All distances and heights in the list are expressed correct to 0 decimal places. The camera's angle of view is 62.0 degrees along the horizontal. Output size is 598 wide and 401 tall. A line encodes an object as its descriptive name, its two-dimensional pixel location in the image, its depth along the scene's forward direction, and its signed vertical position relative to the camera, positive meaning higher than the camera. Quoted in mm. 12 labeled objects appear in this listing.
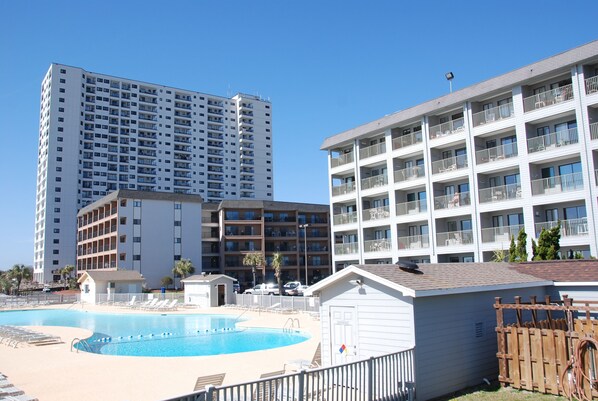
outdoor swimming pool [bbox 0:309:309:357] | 26516 -4601
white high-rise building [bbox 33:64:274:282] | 110938 +29273
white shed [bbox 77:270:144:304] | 58250 -2202
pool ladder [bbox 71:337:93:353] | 26031 -4210
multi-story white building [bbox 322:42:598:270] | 32688 +6565
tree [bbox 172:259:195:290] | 71938 -764
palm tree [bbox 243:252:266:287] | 77125 +96
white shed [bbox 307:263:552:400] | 12367 -1673
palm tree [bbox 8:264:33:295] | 81375 -931
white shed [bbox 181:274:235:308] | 48438 -2841
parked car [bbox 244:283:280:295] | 59088 -3612
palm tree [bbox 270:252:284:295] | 74419 -328
